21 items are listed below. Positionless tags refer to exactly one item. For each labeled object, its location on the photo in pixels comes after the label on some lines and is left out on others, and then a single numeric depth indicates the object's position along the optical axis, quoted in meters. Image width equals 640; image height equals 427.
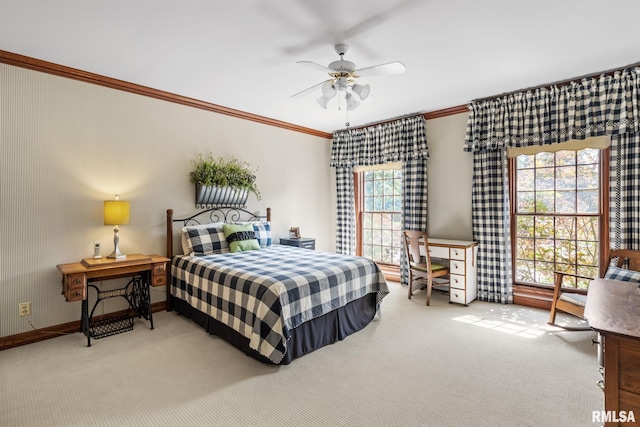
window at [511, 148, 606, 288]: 3.72
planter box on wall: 4.30
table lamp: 3.31
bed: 2.61
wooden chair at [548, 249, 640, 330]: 3.05
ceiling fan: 2.67
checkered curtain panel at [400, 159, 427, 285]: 4.92
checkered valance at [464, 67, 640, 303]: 3.30
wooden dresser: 1.24
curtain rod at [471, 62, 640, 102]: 3.30
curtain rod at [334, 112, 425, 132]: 4.93
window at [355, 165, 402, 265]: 5.51
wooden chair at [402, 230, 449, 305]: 4.22
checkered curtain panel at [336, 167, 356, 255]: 5.94
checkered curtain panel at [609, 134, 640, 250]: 3.29
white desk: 4.15
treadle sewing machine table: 2.95
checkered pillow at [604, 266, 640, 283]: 2.84
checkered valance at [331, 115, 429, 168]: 4.89
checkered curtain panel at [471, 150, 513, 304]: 4.16
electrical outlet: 3.06
